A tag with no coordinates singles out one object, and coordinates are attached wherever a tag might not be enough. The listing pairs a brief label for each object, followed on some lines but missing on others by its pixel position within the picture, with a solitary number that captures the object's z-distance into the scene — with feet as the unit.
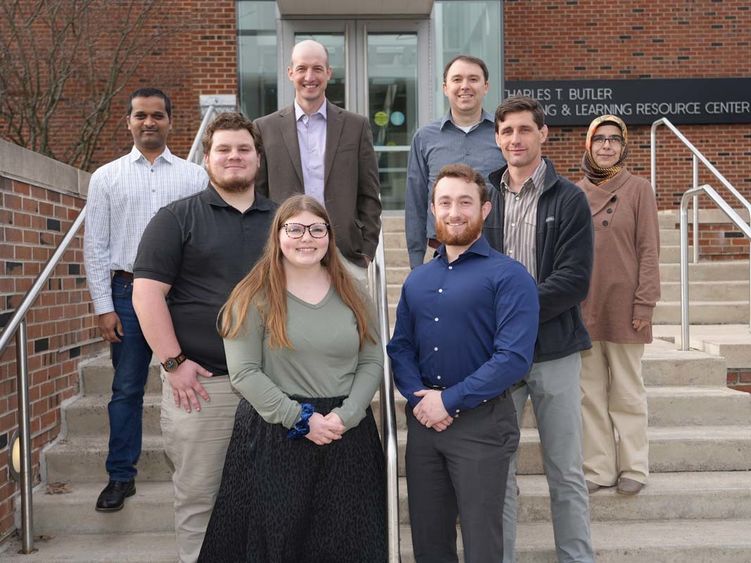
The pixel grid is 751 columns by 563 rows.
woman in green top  8.25
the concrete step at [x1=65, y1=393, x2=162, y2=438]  13.32
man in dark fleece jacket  9.52
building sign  32.94
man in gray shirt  11.24
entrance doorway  30.91
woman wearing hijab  11.67
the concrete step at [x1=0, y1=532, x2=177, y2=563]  10.80
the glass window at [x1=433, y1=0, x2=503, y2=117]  31.19
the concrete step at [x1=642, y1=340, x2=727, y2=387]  14.88
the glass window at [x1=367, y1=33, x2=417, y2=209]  31.19
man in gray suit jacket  11.44
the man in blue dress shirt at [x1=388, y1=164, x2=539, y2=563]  8.39
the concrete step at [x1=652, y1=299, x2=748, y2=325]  20.12
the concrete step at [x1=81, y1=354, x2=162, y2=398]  14.12
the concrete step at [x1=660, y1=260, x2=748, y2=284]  22.41
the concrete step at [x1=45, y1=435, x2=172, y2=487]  12.51
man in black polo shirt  8.84
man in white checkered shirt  10.93
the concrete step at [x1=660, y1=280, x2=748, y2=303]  21.21
